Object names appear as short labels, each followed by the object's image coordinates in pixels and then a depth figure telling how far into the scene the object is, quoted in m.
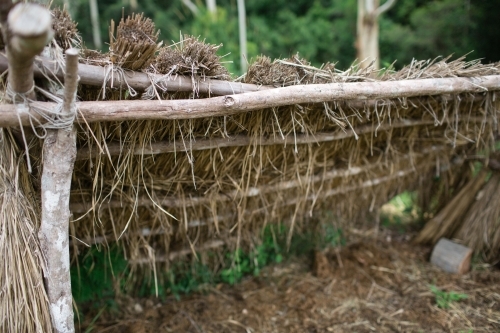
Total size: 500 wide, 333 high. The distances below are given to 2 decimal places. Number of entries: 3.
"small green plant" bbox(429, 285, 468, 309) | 2.35
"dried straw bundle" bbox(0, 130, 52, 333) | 1.25
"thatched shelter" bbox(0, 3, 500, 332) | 1.25
